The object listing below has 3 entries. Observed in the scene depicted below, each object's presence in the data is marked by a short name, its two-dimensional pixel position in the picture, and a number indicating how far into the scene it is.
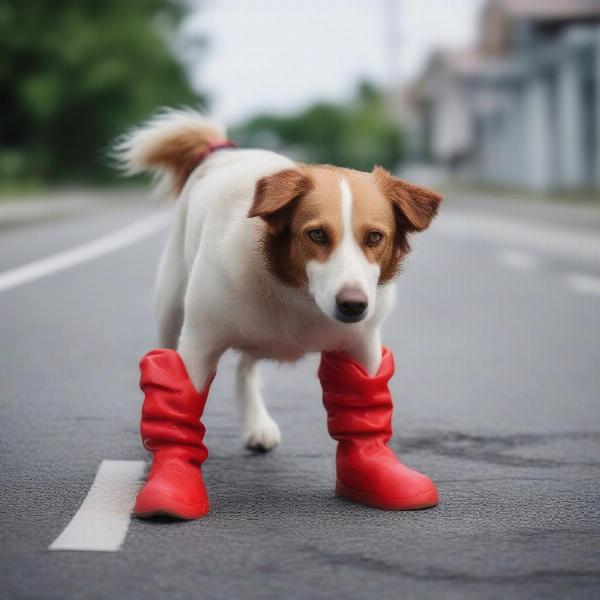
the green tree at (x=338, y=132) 94.06
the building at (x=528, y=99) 44.12
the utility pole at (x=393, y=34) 68.12
